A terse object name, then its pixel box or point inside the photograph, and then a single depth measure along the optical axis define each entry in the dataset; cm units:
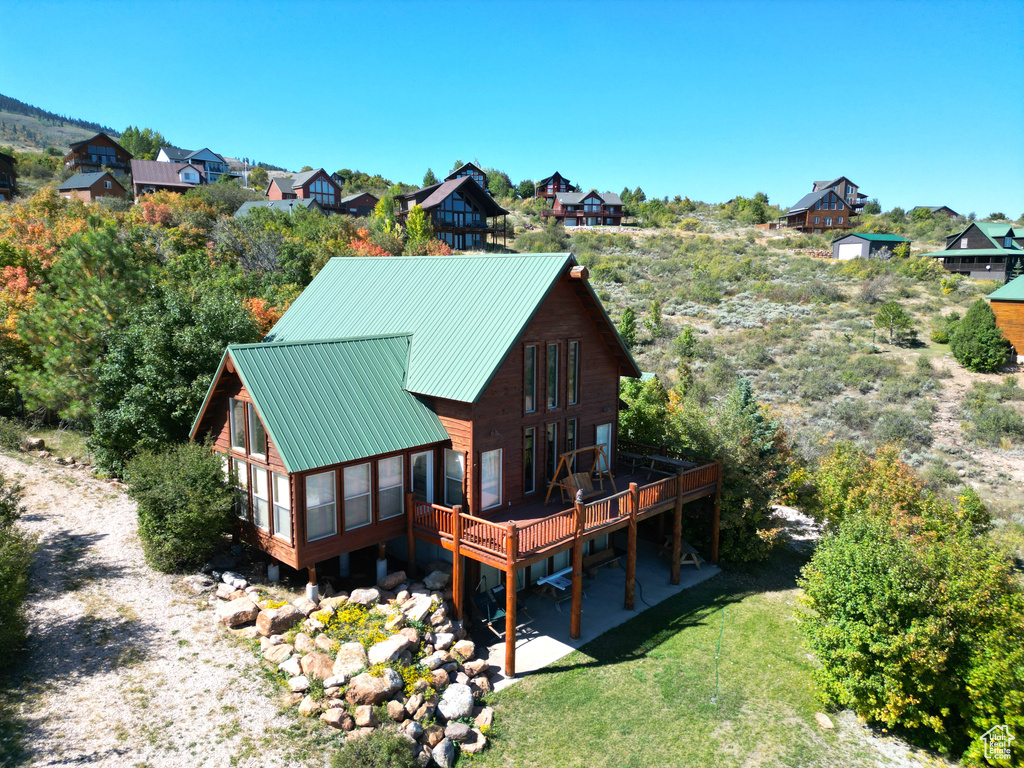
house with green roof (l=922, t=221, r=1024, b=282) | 6334
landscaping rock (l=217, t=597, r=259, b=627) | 1499
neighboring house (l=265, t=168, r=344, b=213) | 7456
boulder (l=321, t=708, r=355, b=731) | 1259
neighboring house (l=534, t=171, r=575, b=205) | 10956
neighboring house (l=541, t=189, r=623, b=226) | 9544
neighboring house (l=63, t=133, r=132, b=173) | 7731
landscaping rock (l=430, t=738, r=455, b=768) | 1272
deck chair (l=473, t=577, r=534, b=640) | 1680
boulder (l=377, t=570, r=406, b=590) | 1670
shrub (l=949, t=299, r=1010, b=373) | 4244
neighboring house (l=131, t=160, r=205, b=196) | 6788
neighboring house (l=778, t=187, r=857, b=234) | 8956
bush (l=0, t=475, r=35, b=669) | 1290
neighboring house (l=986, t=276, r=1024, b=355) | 4525
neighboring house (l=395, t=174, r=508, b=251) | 5788
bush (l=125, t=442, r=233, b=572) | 1638
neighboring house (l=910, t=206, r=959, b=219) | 11084
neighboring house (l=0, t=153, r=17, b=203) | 6322
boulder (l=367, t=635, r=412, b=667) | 1380
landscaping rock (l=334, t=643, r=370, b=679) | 1354
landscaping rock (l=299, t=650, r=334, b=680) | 1348
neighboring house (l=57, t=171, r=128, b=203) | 6222
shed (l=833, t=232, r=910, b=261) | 7275
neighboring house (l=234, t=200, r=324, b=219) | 5666
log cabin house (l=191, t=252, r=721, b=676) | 1574
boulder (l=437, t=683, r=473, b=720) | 1369
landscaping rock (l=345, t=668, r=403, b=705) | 1294
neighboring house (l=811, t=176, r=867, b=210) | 10262
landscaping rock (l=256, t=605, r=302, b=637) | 1473
